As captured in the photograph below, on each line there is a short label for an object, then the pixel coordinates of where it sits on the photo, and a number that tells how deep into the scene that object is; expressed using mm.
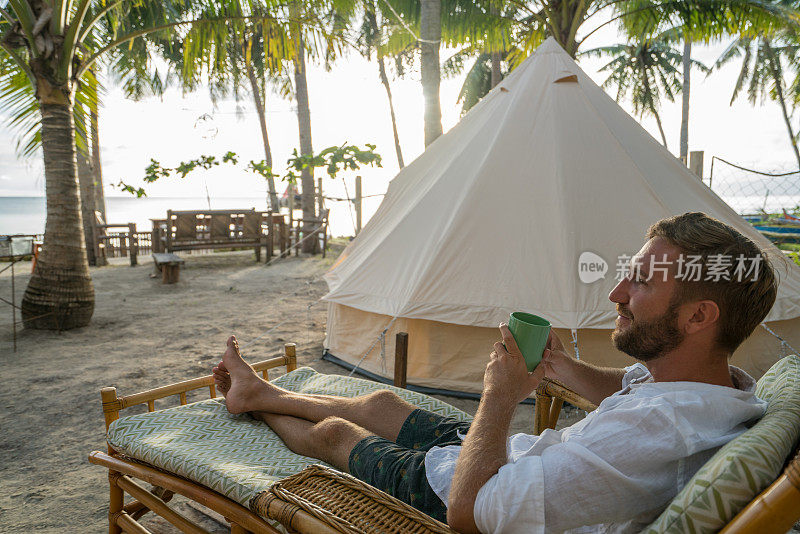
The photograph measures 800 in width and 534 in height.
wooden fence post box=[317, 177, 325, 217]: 13353
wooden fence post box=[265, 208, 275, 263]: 11320
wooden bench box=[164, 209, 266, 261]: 10320
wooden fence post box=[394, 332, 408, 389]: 3447
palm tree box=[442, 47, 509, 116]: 21177
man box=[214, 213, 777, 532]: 1106
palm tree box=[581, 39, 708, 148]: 22438
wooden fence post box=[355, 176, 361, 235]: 10719
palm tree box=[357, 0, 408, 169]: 18400
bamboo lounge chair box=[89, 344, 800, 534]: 975
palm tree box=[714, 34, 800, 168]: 20812
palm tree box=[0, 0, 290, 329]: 5184
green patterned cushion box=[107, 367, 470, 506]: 1702
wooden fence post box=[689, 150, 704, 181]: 5743
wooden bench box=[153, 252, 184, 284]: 8602
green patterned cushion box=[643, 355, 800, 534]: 970
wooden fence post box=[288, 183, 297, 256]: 13078
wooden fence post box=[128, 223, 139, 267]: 10977
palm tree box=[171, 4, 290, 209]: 5625
